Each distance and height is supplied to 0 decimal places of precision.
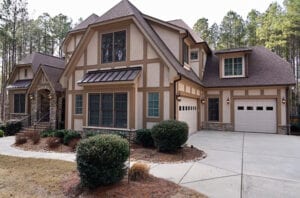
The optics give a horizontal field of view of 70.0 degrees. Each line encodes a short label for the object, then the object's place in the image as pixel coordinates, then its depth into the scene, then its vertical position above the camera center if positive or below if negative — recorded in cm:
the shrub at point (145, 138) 980 -148
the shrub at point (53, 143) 1049 -184
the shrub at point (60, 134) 1170 -156
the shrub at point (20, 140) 1149 -185
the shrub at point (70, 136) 1095 -157
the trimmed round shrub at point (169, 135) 842 -117
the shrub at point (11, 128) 1563 -163
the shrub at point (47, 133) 1294 -170
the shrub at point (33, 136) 1151 -168
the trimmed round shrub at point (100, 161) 486 -128
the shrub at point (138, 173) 546 -173
